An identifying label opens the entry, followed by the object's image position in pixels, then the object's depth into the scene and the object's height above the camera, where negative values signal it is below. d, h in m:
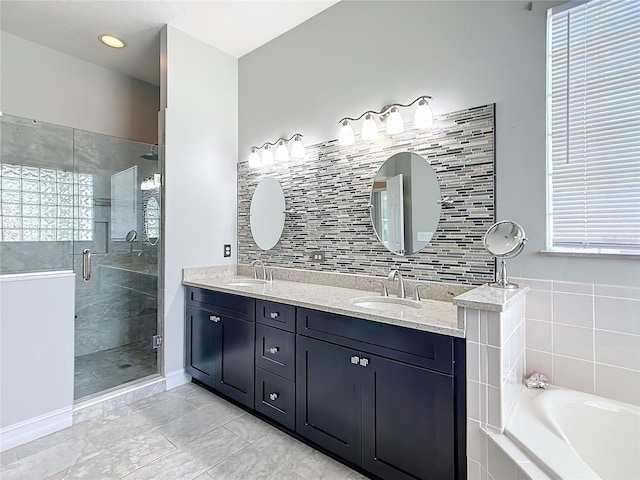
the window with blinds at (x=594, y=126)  1.40 +0.53
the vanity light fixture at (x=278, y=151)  2.64 +0.79
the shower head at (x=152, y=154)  2.85 +0.81
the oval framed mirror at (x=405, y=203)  1.96 +0.24
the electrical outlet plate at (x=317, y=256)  2.54 -0.13
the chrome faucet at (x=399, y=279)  1.98 -0.25
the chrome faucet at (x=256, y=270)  2.89 -0.27
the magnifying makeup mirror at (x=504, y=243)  1.54 -0.01
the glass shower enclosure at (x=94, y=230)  2.69 +0.10
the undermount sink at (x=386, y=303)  1.89 -0.39
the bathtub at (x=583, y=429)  1.18 -0.74
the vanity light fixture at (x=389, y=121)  1.91 +0.78
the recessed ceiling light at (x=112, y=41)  2.81 +1.81
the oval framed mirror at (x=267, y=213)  2.83 +0.25
